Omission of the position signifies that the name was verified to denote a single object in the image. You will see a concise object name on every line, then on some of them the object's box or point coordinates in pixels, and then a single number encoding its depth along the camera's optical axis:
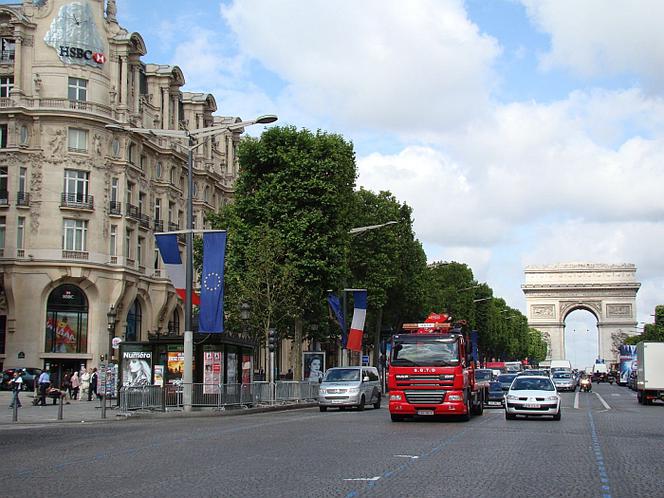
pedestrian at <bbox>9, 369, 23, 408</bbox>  31.87
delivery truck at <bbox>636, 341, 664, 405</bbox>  50.00
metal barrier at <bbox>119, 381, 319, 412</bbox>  33.81
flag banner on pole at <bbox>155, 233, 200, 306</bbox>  33.34
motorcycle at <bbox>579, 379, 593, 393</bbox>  79.19
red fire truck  28.33
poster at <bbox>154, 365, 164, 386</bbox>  36.56
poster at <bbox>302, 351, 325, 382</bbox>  52.59
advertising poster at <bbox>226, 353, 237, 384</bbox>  37.36
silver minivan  39.47
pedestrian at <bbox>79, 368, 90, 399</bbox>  52.39
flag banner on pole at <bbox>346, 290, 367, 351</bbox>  52.00
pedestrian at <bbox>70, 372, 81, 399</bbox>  52.50
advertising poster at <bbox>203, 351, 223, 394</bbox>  35.97
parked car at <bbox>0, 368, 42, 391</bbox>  54.97
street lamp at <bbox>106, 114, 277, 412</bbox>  33.47
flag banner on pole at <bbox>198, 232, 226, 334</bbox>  32.69
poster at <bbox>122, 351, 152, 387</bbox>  36.91
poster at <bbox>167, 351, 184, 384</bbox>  36.25
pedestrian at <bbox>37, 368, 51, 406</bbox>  43.53
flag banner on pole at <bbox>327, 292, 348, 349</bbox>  48.72
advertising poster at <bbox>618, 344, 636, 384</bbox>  91.13
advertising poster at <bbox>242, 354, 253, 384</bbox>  39.75
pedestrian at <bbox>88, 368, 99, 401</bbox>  50.74
